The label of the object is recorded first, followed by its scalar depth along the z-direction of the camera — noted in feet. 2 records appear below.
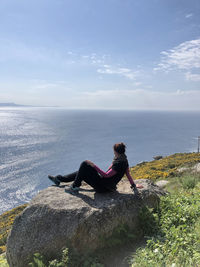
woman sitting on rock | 17.56
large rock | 14.34
